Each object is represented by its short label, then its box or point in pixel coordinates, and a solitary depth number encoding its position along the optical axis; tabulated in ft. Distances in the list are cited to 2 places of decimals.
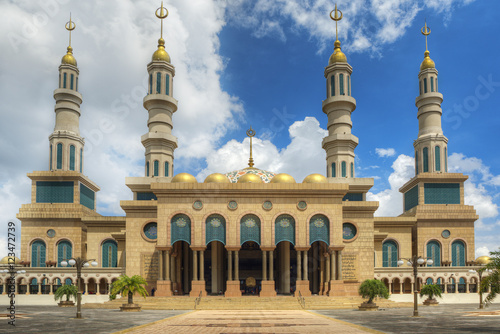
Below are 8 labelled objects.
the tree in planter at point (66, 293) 141.79
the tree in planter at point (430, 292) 149.93
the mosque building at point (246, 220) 166.20
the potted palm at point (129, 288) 128.06
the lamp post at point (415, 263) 101.89
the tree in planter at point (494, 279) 77.61
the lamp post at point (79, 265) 98.07
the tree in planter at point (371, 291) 130.11
